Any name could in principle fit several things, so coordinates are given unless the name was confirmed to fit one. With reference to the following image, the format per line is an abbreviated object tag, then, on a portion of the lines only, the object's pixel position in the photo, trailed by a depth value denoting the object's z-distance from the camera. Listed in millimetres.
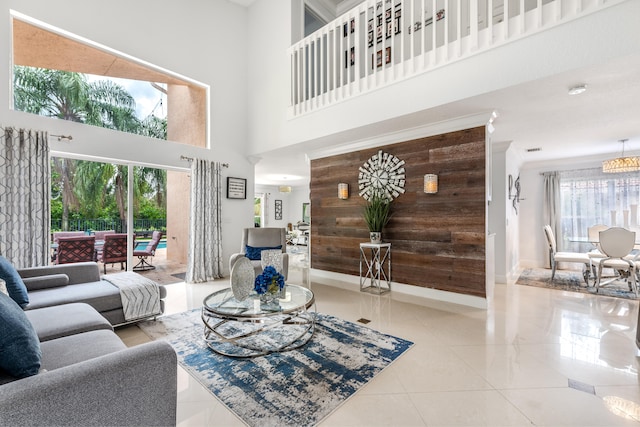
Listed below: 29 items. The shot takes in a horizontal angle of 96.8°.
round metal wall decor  4305
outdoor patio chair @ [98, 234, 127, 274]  4086
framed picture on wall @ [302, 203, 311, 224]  12289
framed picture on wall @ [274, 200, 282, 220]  12484
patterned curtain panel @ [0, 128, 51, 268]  3107
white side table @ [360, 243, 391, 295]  4298
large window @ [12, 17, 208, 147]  3451
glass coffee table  2270
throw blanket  2762
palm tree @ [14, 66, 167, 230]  3498
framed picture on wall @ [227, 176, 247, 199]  5379
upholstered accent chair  4508
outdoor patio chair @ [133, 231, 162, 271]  4648
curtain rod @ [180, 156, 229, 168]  4698
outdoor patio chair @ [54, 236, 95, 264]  3650
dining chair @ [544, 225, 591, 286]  4812
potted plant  4285
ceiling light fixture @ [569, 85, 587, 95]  2775
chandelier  4824
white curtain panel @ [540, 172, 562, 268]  6438
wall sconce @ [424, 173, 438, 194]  3869
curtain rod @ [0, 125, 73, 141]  3510
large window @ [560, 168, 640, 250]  5668
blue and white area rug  1703
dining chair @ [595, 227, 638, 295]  4247
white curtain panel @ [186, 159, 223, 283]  4812
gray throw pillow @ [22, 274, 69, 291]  2578
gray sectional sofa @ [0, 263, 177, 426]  967
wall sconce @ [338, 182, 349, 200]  4902
